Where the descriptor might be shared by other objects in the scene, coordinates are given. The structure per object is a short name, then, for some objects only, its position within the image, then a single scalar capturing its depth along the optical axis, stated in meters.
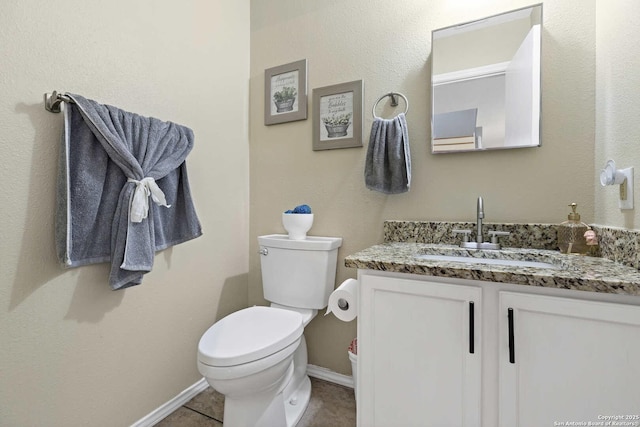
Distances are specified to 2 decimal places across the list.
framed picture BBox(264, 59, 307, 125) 1.65
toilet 0.99
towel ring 1.40
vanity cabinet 0.67
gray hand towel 1.32
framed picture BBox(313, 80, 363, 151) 1.50
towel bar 0.94
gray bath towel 0.96
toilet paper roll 1.00
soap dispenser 1.04
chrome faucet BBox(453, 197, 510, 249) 1.16
